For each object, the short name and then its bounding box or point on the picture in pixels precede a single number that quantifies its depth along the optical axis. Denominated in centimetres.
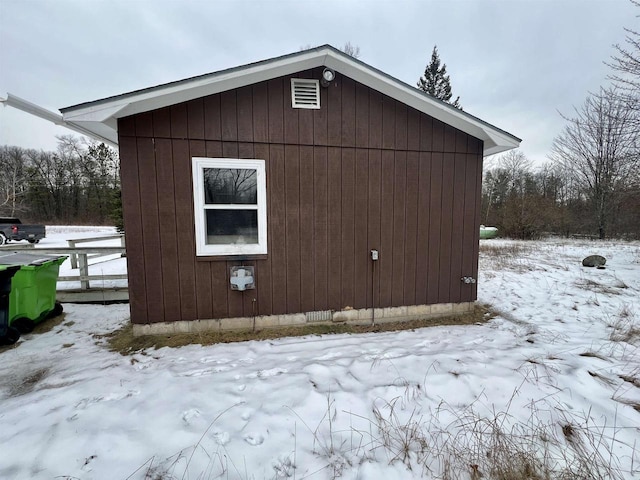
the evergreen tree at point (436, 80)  2222
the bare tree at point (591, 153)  1499
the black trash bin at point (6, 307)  319
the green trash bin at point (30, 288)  346
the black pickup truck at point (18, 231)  1395
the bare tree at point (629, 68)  721
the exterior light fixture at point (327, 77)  342
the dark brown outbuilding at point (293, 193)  335
